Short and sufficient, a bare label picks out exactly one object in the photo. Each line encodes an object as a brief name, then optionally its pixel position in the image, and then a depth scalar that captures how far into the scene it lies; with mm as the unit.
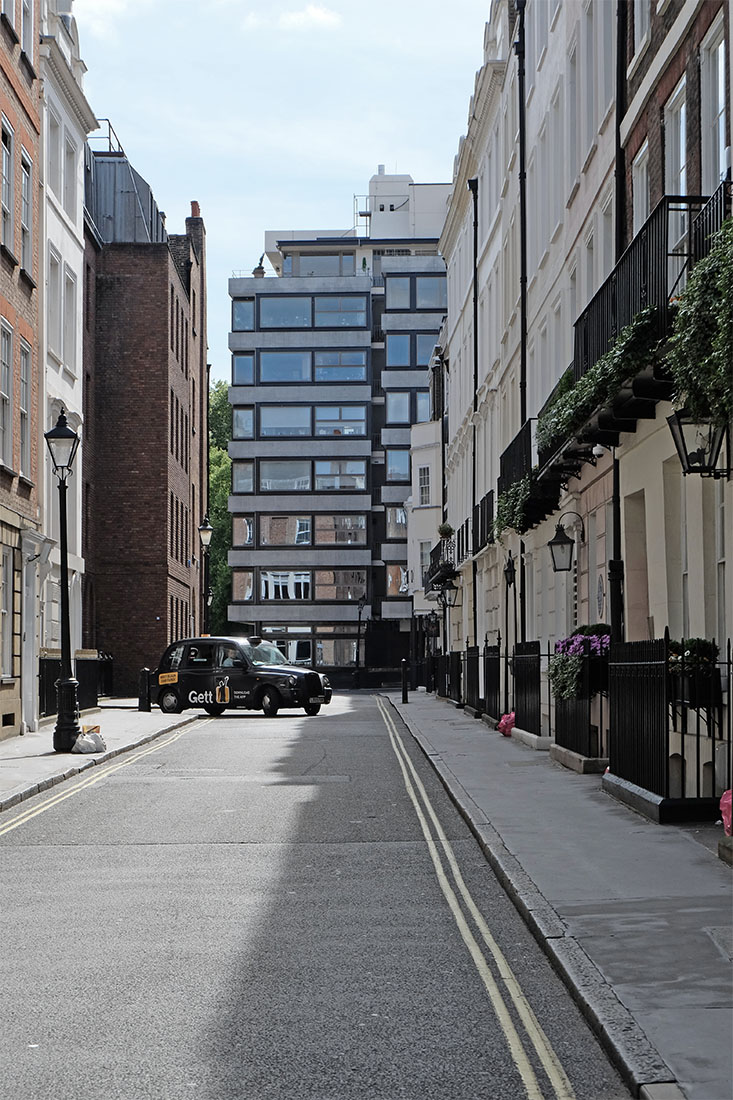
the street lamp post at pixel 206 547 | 41375
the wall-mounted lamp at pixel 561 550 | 21438
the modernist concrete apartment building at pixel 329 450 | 79938
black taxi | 34781
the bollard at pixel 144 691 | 36719
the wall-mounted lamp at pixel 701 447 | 11961
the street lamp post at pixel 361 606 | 78525
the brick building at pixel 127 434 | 49156
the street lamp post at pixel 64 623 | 20625
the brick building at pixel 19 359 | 24719
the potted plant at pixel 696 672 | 11680
